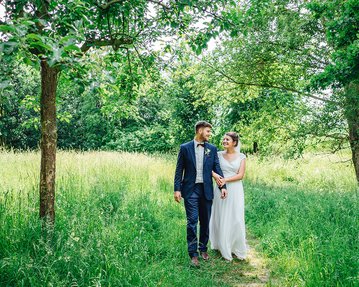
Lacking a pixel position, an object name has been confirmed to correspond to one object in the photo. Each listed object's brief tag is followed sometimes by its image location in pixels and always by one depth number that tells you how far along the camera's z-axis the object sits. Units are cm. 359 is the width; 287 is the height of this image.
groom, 550
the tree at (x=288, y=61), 802
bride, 585
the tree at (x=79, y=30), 304
